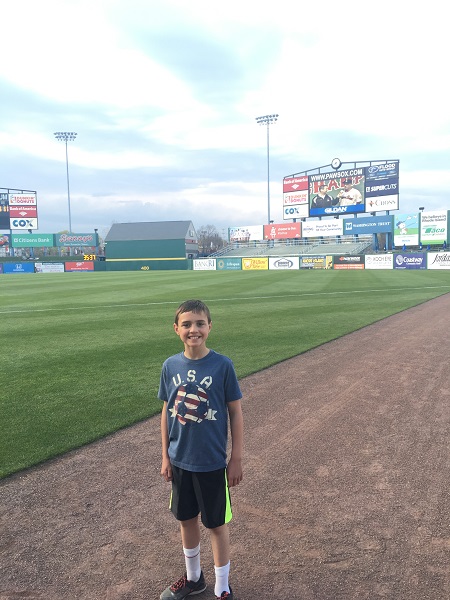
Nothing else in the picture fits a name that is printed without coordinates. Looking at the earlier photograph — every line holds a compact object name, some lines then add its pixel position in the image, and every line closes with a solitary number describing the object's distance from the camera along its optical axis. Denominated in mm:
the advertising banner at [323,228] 61562
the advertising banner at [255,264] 50469
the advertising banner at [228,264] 53134
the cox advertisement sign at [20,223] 68875
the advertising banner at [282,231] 65188
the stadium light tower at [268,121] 73000
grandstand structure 61906
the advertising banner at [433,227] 54097
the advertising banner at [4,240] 73438
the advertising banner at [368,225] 58125
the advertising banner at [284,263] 49812
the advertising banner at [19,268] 57406
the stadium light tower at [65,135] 82500
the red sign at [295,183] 61625
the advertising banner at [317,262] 47781
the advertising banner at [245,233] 70562
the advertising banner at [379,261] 45188
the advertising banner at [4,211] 68125
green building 62031
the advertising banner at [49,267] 57250
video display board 55781
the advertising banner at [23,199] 68438
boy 2732
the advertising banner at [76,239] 73938
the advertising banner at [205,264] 55031
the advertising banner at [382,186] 55188
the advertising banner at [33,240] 73062
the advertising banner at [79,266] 57719
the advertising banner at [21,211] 68562
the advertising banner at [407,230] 55875
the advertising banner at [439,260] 42688
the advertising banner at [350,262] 46497
